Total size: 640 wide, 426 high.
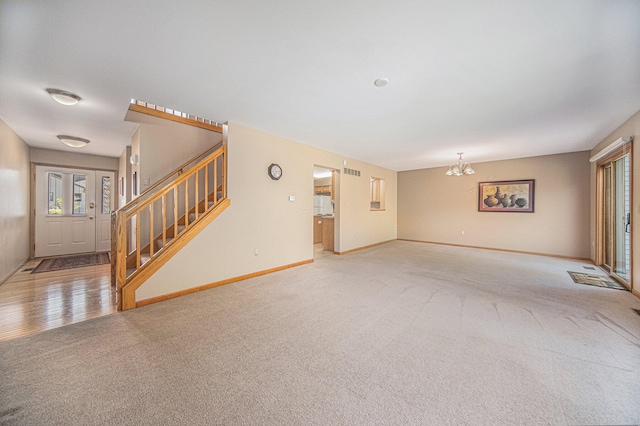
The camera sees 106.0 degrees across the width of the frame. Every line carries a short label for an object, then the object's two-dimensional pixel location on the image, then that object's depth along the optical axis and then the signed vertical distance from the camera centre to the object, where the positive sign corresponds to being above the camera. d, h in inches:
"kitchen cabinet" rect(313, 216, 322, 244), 300.3 -23.7
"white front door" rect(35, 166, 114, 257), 217.5 -0.2
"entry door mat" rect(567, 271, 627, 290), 148.0 -44.6
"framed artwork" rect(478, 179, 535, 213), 250.2 +17.6
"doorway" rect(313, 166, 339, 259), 247.9 -5.0
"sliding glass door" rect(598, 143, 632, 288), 152.3 -1.2
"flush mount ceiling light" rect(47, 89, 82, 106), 110.0 +52.7
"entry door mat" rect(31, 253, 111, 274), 180.7 -42.8
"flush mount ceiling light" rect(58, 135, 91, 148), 175.9 +51.9
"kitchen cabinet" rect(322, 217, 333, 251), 262.7 -24.2
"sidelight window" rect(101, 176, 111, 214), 251.6 +17.6
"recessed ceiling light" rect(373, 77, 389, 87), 98.5 +54.4
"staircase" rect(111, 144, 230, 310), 113.2 -8.4
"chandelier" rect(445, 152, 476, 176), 234.3 +42.6
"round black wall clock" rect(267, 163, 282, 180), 175.0 +29.5
